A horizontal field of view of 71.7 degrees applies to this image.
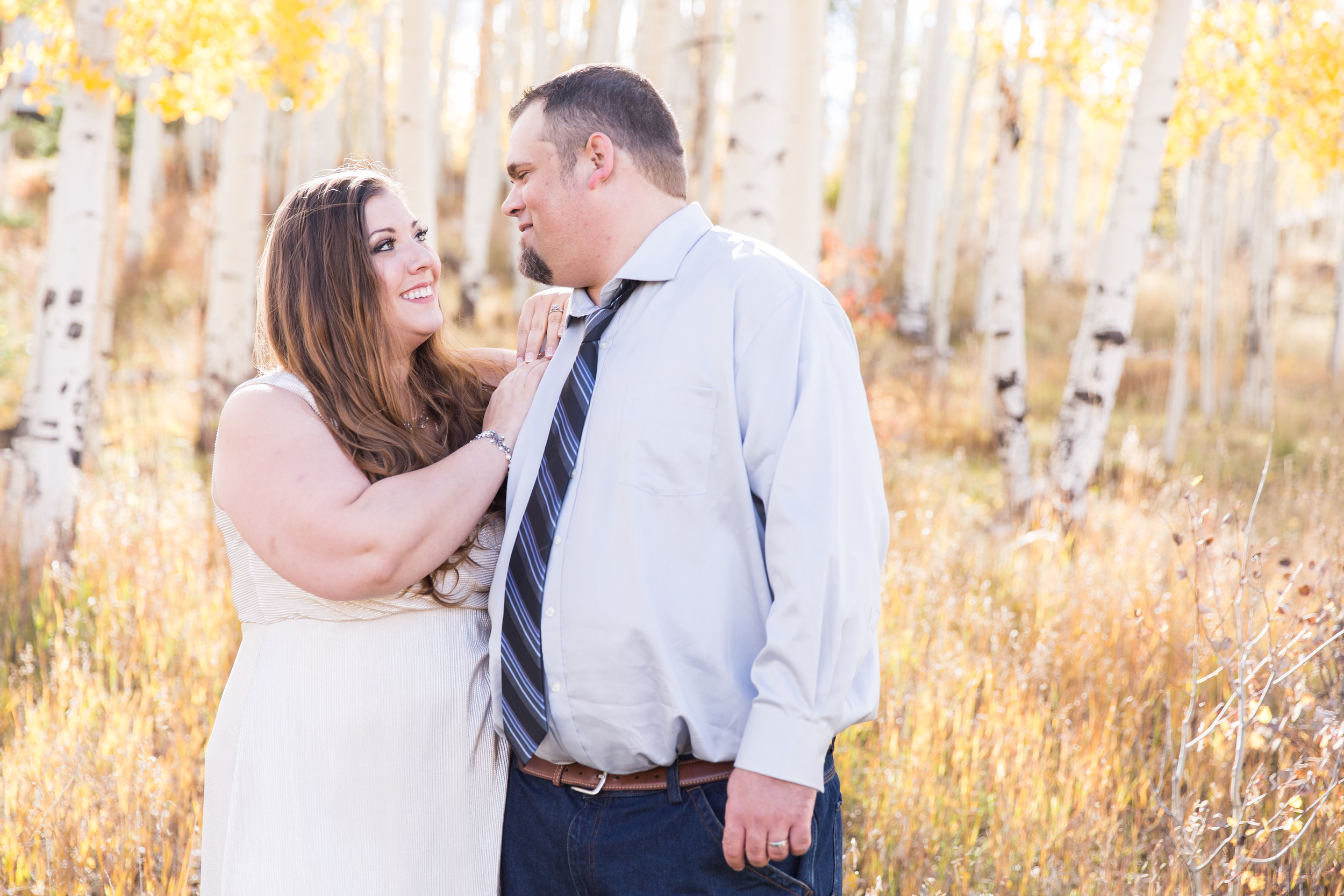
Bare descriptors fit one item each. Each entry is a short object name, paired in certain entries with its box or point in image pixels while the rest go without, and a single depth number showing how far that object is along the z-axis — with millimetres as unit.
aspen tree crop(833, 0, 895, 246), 12805
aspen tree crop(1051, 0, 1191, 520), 5441
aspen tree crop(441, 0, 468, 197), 14867
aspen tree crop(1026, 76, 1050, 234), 17828
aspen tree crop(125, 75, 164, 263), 12805
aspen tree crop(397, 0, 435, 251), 6480
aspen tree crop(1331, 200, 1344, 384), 14102
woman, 1755
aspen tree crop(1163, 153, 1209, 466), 9953
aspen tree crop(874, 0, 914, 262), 14961
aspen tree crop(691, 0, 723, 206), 8984
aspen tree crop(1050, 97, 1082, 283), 18656
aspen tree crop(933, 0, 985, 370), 13367
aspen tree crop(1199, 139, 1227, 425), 11102
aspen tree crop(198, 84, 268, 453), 7613
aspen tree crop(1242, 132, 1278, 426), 11992
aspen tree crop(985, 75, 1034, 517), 6551
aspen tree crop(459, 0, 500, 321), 13062
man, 1543
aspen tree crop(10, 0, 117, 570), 4551
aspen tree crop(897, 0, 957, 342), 13891
